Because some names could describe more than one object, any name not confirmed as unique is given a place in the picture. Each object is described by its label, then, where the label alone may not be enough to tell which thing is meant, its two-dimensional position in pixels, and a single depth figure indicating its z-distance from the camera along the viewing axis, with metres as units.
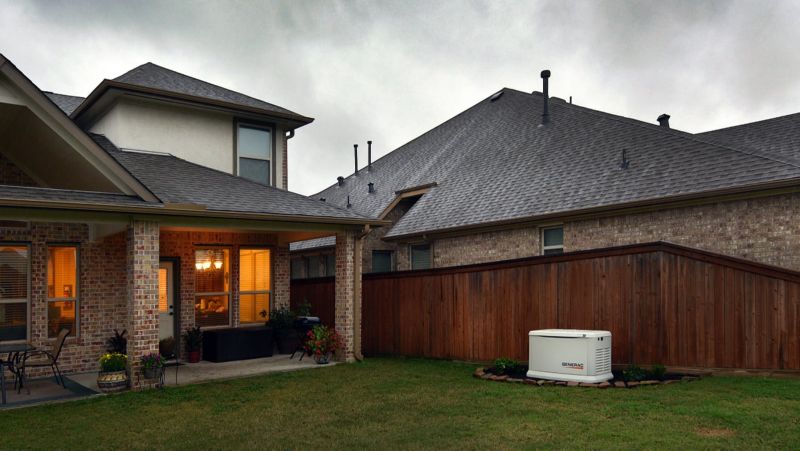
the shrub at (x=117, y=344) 11.41
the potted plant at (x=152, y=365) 9.34
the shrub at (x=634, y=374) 9.02
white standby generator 8.99
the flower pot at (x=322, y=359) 11.77
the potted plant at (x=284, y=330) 13.56
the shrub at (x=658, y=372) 9.11
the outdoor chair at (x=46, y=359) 9.16
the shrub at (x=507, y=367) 10.20
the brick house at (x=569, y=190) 10.65
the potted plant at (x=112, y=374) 9.05
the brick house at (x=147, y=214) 9.32
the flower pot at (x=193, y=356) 12.46
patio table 8.45
